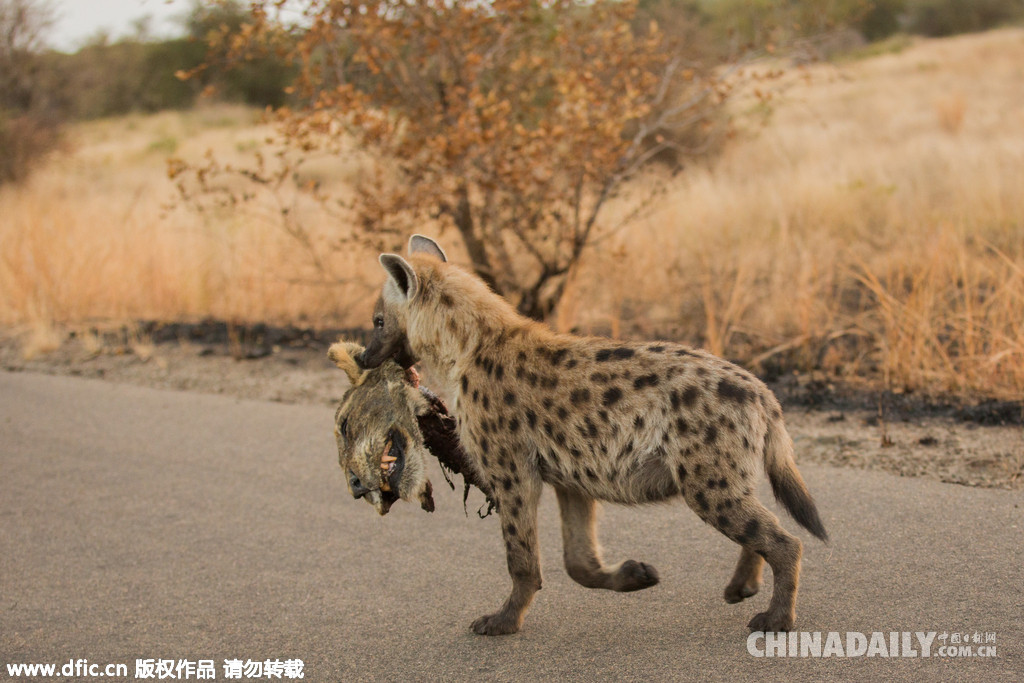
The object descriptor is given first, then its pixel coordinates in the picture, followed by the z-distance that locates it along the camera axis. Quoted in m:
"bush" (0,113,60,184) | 20.61
